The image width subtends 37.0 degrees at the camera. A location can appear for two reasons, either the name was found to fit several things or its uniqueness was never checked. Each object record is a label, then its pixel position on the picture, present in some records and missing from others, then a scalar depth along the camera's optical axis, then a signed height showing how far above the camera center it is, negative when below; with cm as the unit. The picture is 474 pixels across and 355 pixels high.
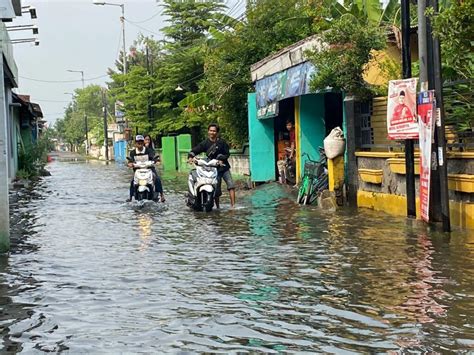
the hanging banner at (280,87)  1614 +141
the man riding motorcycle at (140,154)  1552 -14
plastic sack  1452 -10
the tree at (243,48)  2383 +330
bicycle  1516 -89
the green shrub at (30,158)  2827 -23
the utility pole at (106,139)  7344 +101
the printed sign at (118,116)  7491 +361
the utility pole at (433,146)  1011 -16
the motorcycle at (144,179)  1527 -68
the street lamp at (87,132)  10435 +273
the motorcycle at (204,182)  1401 -74
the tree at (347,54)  1329 +163
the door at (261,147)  2175 -14
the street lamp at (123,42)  5068 +793
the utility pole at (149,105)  4402 +265
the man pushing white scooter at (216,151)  1439 -12
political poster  1104 +43
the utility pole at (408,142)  1136 -10
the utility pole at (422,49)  1030 +126
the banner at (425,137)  1007 -3
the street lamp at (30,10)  2408 +486
